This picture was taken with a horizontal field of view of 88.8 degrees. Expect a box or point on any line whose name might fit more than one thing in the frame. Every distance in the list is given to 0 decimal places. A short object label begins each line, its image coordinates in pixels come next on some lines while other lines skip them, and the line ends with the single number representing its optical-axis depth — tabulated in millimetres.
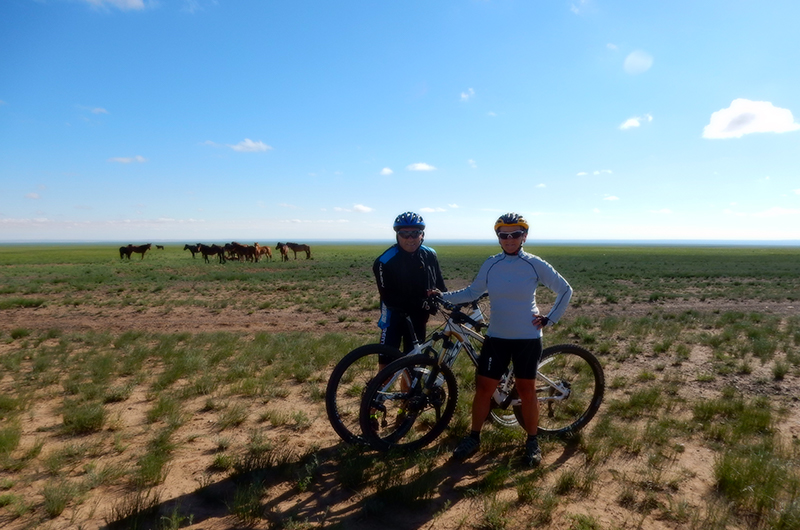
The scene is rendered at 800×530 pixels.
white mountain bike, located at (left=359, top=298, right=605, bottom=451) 3717
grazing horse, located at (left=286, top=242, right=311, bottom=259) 50975
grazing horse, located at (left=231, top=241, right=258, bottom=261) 45881
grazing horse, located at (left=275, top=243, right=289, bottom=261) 46219
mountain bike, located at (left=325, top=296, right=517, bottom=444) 3711
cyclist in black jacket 4102
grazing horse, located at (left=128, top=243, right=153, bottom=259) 52094
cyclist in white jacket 3557
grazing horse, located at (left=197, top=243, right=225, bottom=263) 45375
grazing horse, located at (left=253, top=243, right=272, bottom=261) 46847
